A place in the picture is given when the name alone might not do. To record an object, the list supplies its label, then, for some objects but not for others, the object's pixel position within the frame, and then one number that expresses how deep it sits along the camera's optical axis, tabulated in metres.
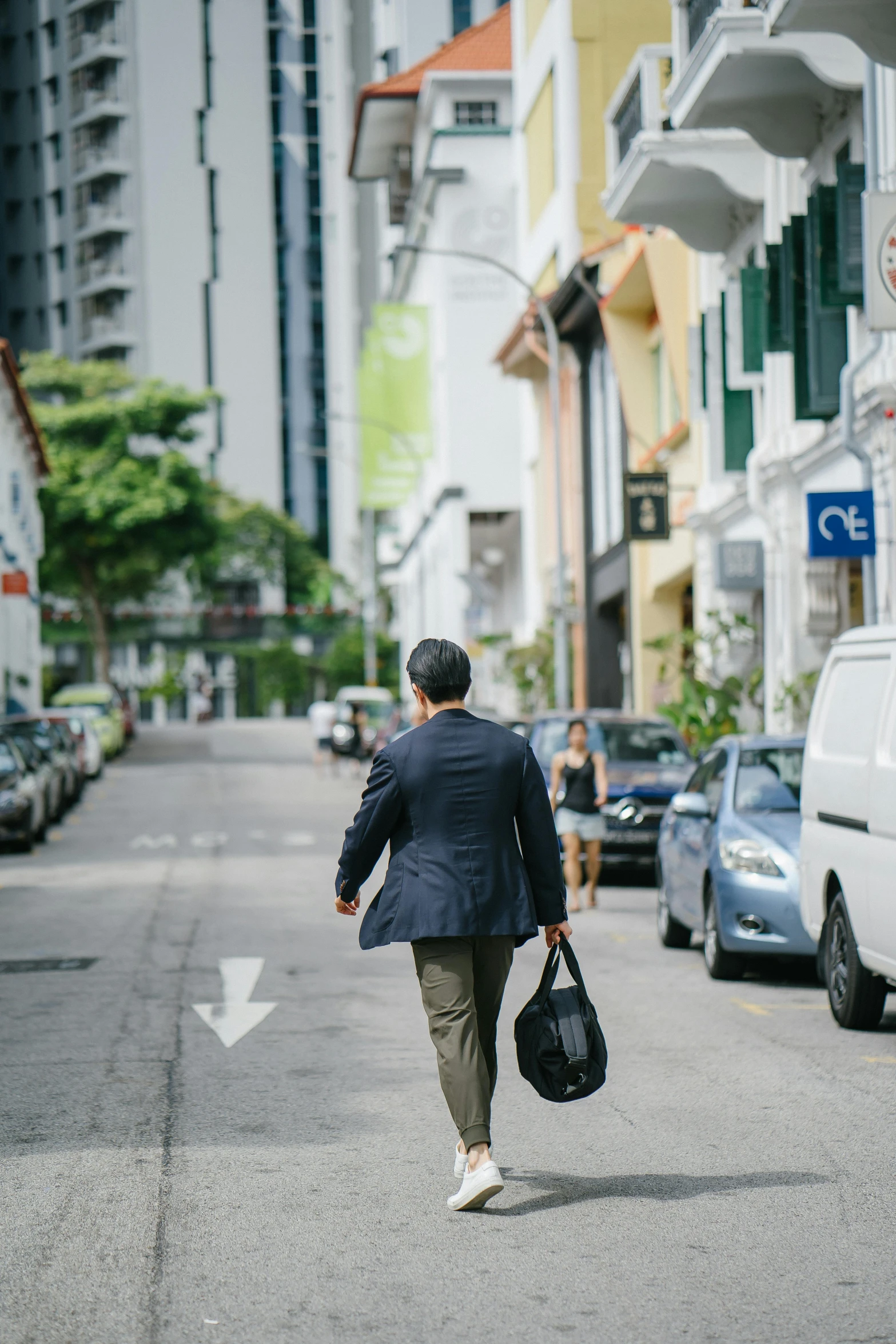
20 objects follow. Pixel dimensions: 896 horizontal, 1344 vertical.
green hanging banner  52.94
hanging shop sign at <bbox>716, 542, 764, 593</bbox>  23.20
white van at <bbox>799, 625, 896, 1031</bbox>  8.72
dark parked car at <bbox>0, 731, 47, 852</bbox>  22.16
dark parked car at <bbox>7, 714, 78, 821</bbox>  27.53
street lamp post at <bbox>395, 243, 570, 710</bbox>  28.94
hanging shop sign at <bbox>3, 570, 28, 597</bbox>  45.34
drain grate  12.20
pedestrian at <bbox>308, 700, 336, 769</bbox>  43.44
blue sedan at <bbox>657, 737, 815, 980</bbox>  11.22
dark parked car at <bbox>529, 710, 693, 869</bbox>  18.16
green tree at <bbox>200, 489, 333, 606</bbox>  88.62
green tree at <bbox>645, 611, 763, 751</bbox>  23.00
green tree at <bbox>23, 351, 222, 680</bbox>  56.16
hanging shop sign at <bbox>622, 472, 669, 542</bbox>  27.27
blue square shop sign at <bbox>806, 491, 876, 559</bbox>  16.75
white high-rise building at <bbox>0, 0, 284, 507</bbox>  89.06
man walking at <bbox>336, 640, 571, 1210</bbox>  5.86
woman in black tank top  15.78
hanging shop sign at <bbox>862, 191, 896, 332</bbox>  14.61
